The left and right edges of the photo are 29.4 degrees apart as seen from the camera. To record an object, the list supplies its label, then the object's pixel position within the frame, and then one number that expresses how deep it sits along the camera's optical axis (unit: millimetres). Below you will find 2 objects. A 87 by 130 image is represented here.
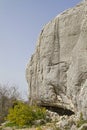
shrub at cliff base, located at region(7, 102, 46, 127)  10872
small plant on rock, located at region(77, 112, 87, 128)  8565
